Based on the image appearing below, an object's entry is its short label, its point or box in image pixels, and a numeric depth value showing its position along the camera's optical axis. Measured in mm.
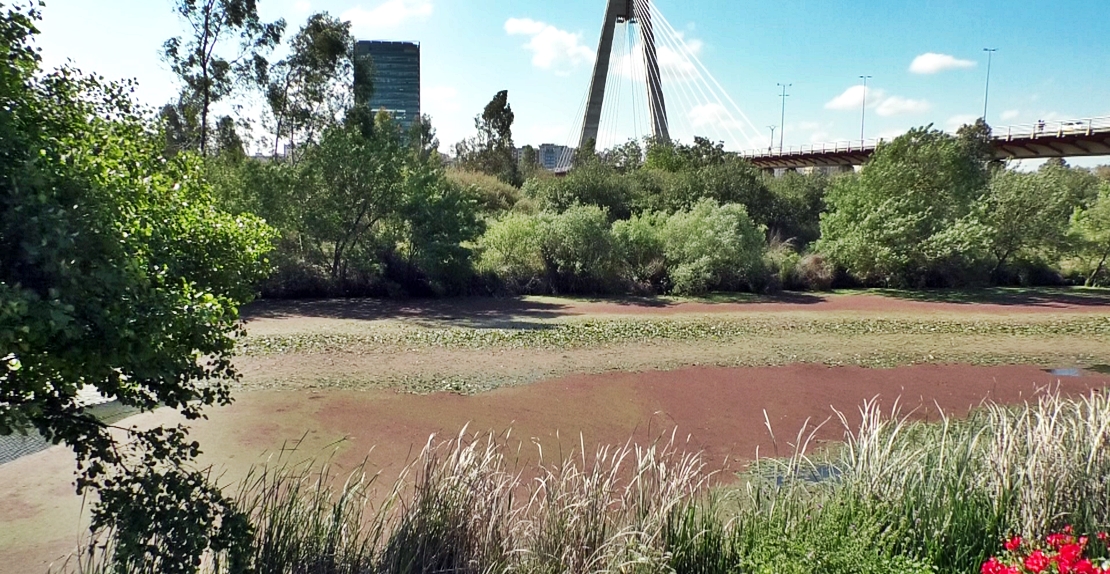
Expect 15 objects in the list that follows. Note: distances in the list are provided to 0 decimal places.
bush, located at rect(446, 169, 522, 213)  29128
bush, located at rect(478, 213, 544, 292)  18812
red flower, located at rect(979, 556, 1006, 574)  2852
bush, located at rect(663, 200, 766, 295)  19359
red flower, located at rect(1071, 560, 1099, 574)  2643
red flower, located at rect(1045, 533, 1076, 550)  2953
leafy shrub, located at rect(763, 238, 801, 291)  20594
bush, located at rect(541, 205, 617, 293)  18984
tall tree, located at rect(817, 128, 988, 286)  21016
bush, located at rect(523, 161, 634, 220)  25172
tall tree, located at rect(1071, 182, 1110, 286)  22641
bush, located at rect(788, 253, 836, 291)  21312
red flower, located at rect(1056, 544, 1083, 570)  2756
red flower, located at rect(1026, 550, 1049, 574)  2793
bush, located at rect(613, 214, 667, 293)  19625
